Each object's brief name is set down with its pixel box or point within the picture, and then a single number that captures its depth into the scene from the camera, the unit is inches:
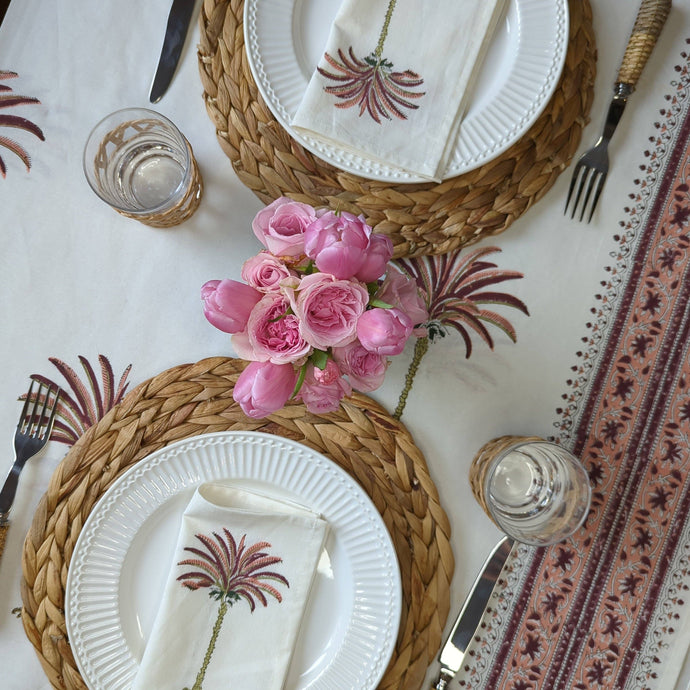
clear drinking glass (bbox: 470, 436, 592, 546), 30.5
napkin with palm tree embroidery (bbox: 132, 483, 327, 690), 30.5
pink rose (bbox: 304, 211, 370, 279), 20.5
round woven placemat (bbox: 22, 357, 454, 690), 31.6
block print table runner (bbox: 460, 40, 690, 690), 32.7
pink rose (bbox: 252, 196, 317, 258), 22.0
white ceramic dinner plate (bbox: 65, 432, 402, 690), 30.6
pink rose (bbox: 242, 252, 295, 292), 21.7
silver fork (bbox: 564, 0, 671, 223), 32.0
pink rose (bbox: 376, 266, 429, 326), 23.4
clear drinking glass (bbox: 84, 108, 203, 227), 30.6
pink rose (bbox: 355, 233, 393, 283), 21.8
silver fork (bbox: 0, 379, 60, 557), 33.0
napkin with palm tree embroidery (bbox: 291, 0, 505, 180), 29.9
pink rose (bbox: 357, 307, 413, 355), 20.6
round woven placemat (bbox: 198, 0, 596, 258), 31.1
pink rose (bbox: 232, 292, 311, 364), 21.4
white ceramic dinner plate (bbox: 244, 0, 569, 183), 30.0
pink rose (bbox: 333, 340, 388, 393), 22.4
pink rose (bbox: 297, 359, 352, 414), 23.2
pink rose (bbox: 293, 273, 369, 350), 20.7
